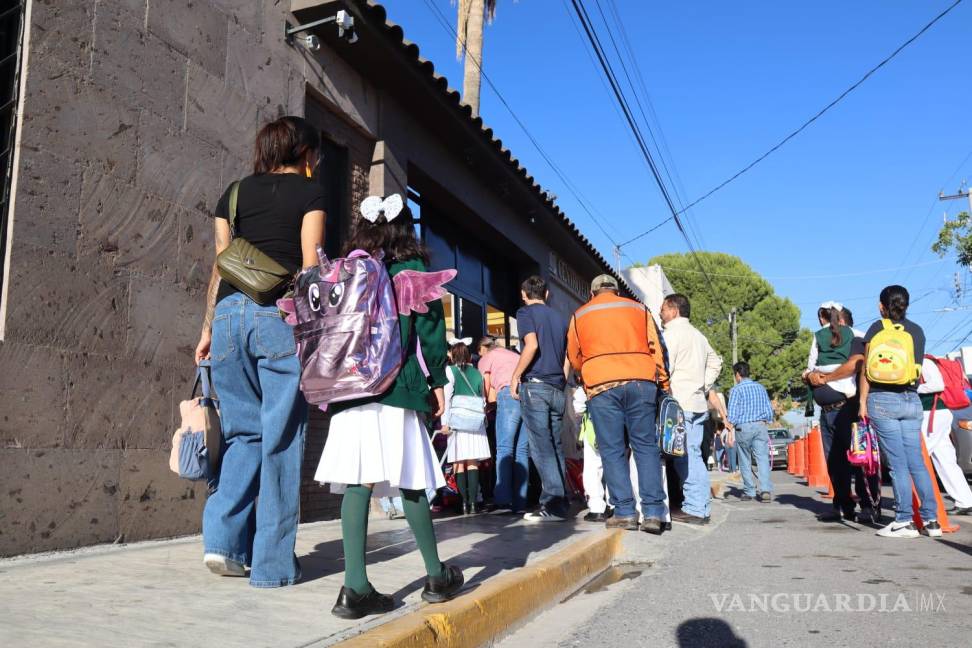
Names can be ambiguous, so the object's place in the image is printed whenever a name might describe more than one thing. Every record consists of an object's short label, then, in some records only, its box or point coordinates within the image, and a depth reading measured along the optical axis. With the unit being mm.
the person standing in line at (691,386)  7070
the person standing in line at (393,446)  3045
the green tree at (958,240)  25047
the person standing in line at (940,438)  7289
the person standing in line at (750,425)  11336
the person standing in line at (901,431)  6176
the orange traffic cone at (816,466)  13656
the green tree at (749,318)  48906
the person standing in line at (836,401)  7199
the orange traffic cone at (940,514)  6188
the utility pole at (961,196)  33594
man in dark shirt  6973
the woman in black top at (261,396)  3422
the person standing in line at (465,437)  7520
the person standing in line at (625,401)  6098
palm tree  15719
